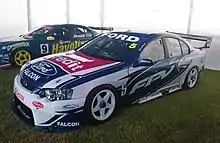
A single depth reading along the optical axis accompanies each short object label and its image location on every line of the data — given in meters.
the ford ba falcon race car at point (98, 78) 3.59
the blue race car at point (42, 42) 6.45
